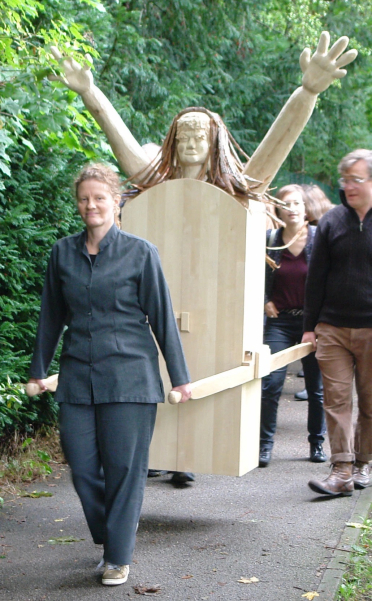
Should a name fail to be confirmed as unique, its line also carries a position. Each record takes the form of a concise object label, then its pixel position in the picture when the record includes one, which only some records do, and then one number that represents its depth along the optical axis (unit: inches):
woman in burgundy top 274.1
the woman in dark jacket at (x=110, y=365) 163.0
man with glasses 229.9
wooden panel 199.0
